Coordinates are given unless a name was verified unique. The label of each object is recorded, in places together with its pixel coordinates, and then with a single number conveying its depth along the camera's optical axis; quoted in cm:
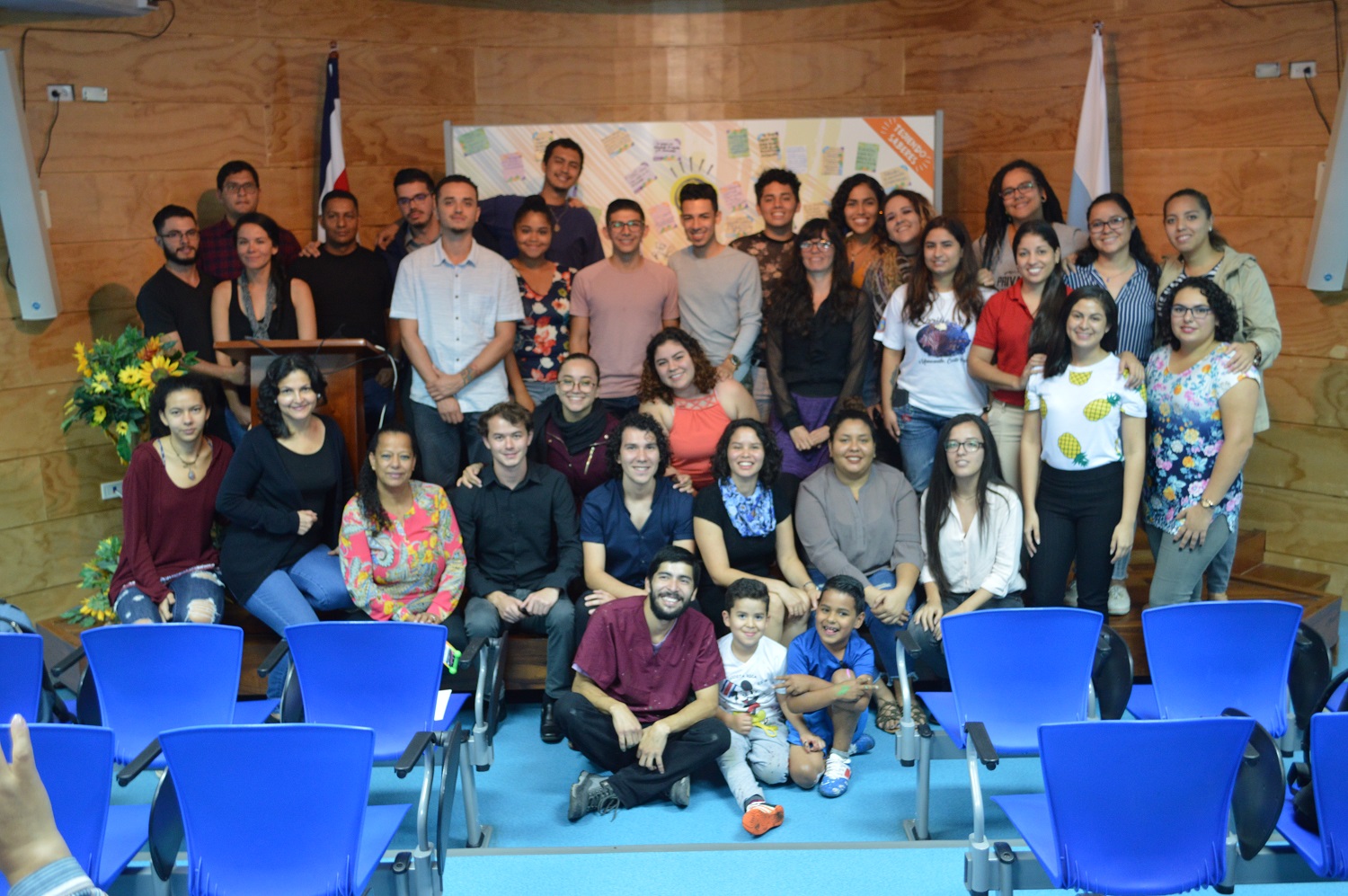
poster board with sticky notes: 603
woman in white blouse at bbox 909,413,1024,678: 408
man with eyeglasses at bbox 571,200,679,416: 482
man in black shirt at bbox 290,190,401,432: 498
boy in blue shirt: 369
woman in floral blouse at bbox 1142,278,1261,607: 390
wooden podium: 441
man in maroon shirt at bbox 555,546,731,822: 356
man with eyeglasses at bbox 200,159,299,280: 523
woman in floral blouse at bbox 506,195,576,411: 502
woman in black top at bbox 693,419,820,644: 420
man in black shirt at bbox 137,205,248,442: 494
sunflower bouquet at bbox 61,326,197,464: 464
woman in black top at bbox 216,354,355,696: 412
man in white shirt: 471
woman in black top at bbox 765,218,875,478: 464
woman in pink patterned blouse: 404
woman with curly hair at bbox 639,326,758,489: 450
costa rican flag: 593
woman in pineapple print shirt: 398
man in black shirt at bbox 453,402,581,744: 418
